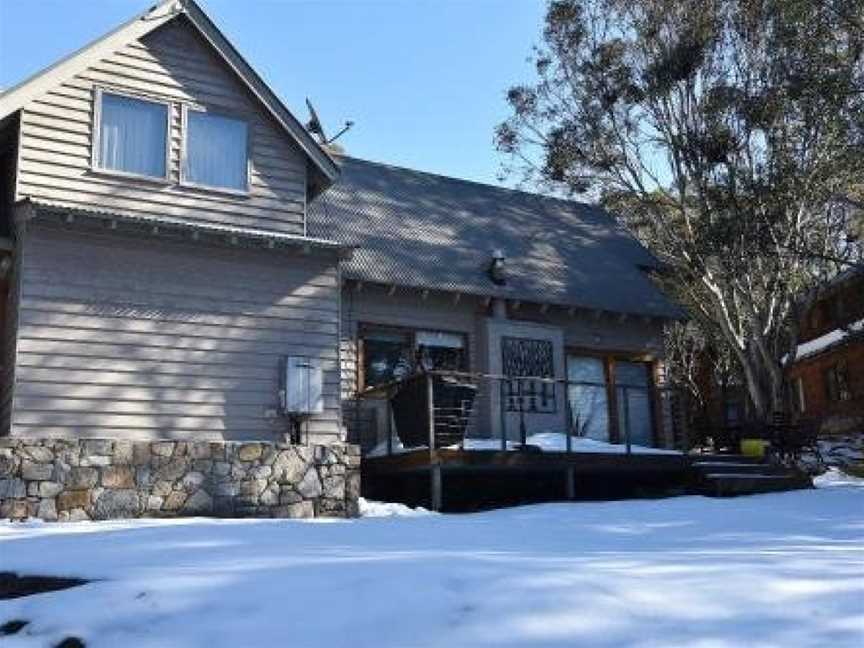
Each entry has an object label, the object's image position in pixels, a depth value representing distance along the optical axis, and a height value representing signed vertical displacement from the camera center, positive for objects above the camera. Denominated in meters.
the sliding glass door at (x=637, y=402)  17.62 +1.30
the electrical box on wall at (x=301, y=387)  12.42 +1.20
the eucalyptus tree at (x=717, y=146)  18.70 +6.70
